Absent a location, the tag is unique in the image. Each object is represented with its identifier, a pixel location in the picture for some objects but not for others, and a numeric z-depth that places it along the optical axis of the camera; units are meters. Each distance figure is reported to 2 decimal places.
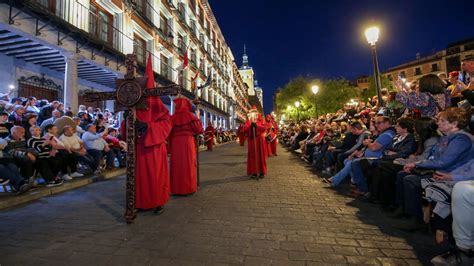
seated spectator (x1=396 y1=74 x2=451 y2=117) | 4.55
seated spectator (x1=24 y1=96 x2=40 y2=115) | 8.15
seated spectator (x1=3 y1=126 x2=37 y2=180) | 5.31
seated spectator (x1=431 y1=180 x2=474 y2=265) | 2.28
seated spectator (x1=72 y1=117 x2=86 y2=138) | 8.03
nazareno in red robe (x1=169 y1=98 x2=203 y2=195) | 5.21
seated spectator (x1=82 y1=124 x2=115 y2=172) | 7.75
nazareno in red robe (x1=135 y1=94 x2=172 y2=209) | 4.01
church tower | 110.38
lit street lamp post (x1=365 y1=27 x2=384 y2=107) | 7.65
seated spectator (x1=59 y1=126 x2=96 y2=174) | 6.77
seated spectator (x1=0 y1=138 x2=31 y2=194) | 4.94
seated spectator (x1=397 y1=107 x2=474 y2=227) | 2.96
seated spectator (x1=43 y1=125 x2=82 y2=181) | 6.19
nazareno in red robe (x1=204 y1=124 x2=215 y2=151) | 18.50
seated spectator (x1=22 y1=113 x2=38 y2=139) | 6.75
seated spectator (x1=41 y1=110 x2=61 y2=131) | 7.54
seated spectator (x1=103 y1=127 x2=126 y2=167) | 8.84
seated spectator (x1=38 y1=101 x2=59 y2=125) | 8.17
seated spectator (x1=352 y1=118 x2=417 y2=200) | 4.32
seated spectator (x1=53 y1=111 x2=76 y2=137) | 7.17
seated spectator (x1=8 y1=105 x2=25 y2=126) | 7.07
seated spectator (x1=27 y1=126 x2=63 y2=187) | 5.83
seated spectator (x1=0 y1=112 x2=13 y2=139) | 5.64
